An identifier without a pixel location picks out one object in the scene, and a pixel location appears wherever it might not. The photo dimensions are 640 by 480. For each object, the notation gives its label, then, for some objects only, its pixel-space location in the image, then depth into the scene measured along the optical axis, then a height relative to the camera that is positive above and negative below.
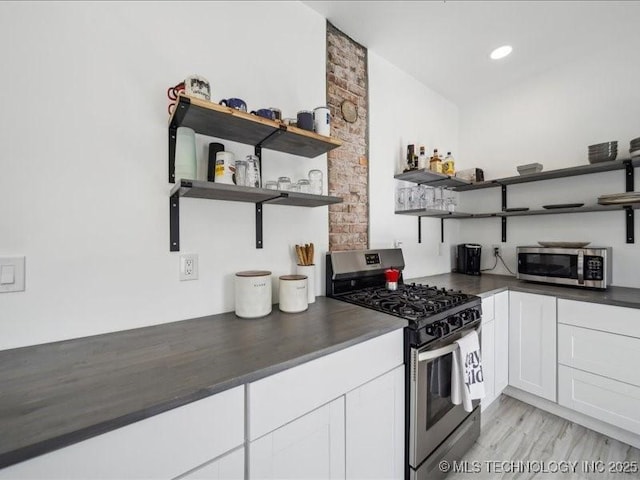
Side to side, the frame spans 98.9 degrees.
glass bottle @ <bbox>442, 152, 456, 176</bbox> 2.49 +0.64
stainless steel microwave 1.94 -0.22
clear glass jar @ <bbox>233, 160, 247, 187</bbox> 1.34 +0.32
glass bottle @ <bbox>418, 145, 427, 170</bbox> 2.28 +0.65
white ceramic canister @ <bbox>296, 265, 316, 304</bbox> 1.56 -0.21
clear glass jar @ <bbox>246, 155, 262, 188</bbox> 1.34 +0.32
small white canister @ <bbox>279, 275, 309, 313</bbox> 1.42 -0.30
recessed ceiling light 2.14 +1.48
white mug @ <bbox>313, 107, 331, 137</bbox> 1.49 +0.63
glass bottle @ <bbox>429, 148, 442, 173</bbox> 2.42 +0.65
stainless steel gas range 1.29 -0.55
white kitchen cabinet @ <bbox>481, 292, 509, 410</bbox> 1.92 -0.79
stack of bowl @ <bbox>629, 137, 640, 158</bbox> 1.88 +0.62
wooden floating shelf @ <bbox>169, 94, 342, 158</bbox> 1.11 +0.52
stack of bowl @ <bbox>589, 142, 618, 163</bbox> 2.01 +0.63
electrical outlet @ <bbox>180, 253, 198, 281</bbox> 1.29 -0.13
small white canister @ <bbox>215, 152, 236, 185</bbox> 1.24 +0.32
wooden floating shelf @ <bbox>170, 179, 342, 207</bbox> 1.10 +0.21
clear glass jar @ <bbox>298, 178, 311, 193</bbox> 1.53 +0.30
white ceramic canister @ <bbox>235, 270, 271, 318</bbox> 1.32 -0.27
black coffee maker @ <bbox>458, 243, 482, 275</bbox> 2.73 -0.21
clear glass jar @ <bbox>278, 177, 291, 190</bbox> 1.45 +0.29
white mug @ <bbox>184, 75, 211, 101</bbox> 1.09 +0.61
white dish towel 1.40 -0.73
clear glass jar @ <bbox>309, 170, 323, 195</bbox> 1.61 +0.34
